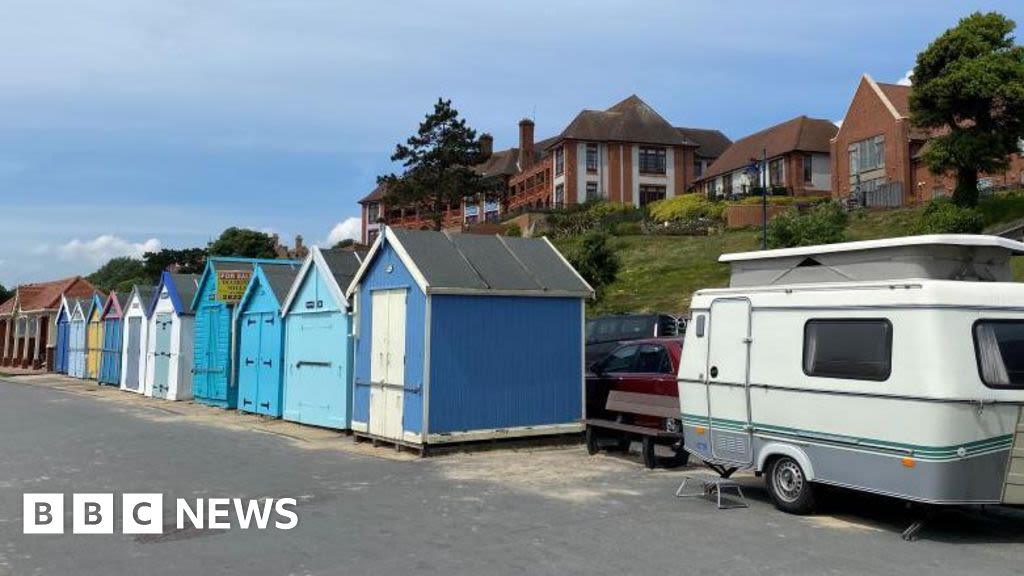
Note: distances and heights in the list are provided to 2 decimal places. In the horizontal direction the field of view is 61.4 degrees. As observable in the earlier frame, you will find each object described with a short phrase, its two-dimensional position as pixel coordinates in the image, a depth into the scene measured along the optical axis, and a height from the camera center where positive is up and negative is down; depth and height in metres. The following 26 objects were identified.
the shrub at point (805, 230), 32.69 +4.03
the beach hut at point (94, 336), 35.57 -0.14
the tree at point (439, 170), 66.31 +12.85
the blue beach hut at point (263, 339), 19.86 -0.15
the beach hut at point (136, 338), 29.27 -0.19
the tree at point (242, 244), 92.00 +9.57
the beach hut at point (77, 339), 38.38 -0.29
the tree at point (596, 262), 35.41 +2.97
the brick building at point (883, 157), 51.72 +11.64
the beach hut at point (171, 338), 26.02 -0.16
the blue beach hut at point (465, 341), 13.85 -0.12
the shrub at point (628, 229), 55.69 +6.79
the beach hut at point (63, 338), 41.03 -0.26
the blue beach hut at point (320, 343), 16.91 -0.19
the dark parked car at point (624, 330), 19.88 +0.10
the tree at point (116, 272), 124.68 +9.42
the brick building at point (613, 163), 73.44 +14.99
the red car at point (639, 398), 12.44 -1.00
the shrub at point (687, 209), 55.53 +8.27
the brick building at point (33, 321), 46.09 +0.67
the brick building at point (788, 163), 64.94 +13.33
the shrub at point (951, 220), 33.56 +4.56
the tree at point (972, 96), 35.81 +10.03
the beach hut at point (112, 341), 33.00 -0.32
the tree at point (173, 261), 83.19 +7.13
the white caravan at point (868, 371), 7.90 -0.37
